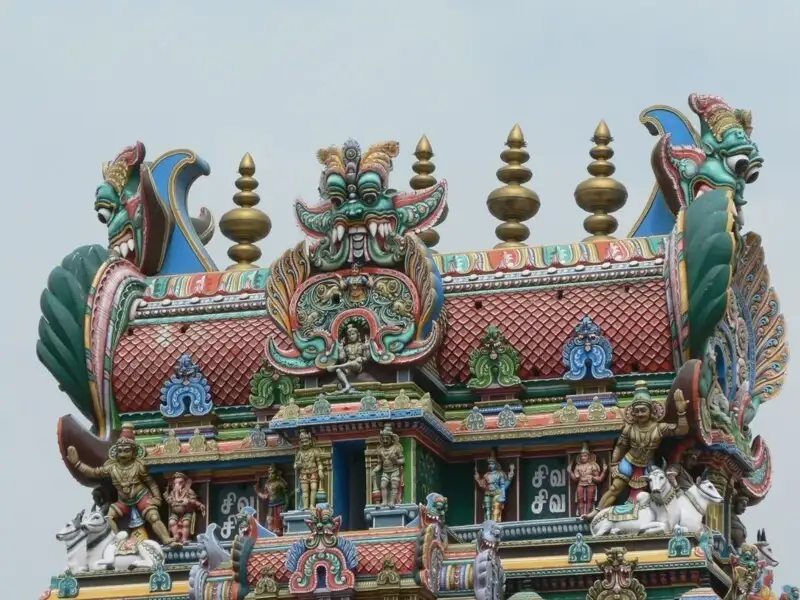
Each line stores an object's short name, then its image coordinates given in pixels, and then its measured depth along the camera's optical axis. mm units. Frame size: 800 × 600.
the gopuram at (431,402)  49250
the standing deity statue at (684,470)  49719
